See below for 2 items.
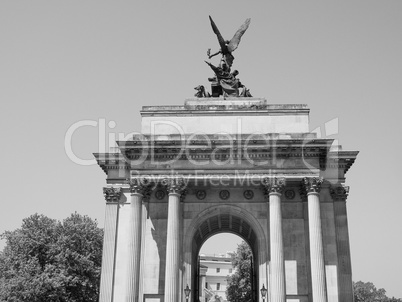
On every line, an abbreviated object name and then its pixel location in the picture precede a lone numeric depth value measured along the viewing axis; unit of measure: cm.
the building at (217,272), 13538
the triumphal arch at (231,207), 3300
